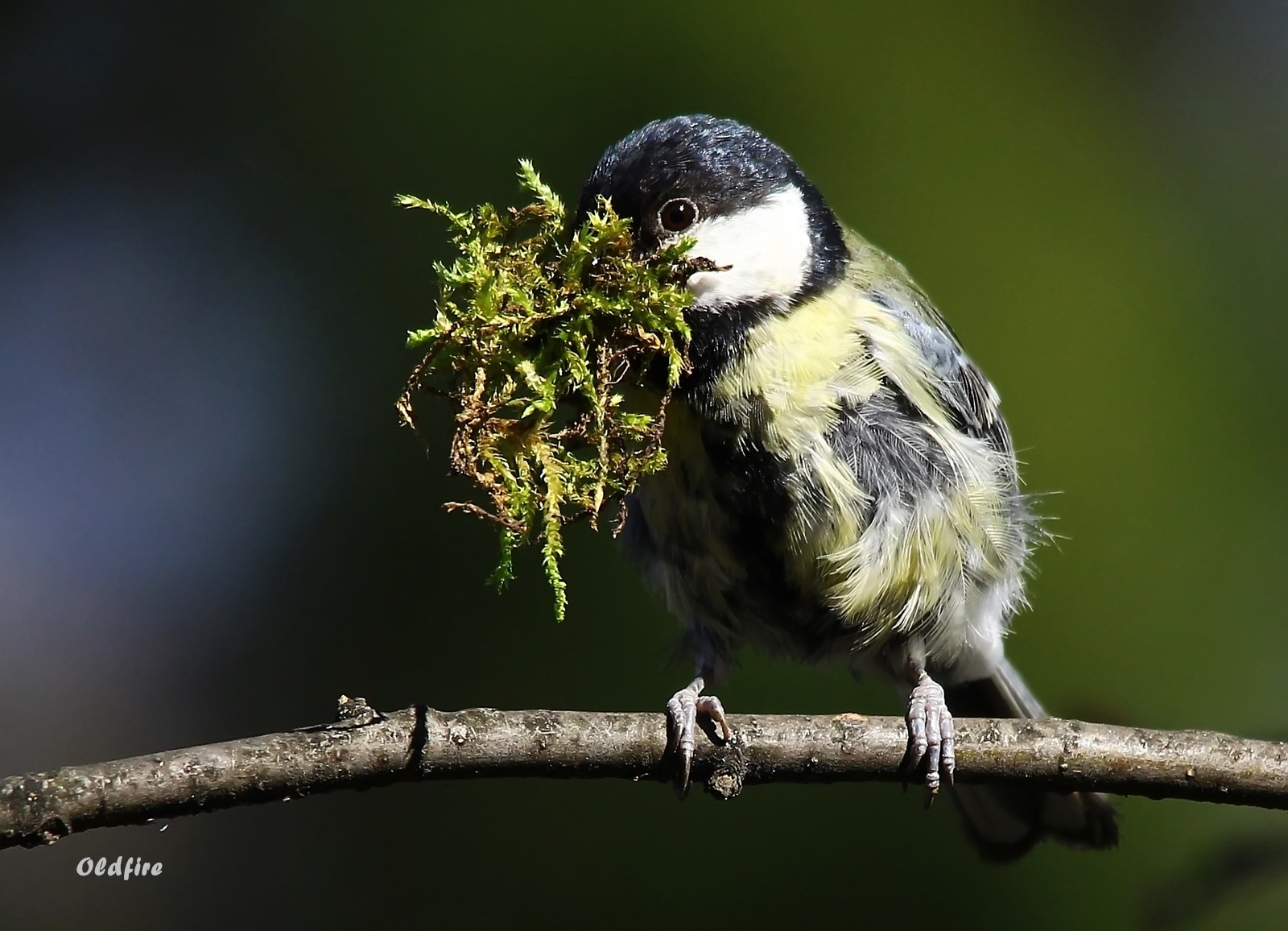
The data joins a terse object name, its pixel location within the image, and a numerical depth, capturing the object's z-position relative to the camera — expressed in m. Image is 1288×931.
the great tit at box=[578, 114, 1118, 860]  3.40
